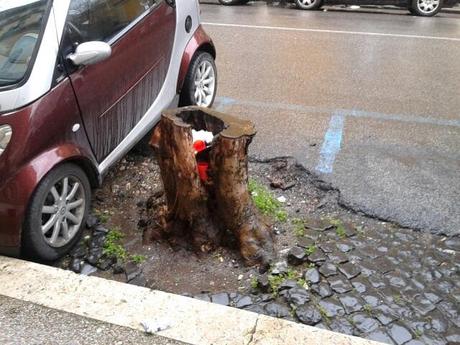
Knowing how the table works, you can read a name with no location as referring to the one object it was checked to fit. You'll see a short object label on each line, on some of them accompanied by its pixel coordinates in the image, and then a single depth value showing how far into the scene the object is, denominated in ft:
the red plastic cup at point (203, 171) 11.02
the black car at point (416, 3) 36.63
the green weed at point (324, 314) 9.33
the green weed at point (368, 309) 9.55
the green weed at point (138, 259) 11.08
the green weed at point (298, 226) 11.78
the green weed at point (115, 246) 11.31
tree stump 10.27
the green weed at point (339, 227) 11.79
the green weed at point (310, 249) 11.09
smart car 9.92
